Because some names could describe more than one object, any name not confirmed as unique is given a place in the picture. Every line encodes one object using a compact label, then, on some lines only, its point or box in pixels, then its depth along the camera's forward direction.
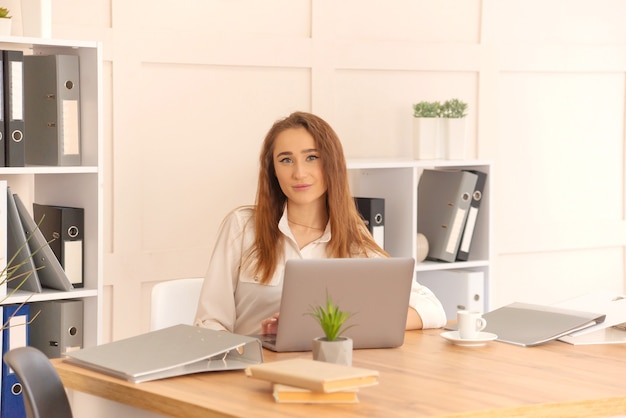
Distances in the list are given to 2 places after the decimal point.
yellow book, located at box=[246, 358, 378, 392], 2.00
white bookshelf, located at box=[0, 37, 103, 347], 3.39
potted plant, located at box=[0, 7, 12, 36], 3.30
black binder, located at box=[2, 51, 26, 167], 3.30
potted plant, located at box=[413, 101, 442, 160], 4.34
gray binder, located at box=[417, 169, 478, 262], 4.28
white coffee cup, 2.67
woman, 3.07
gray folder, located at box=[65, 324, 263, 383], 2.24
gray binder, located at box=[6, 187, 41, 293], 3.36
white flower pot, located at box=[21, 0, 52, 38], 3.42
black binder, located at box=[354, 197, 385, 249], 4.15
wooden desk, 2.01
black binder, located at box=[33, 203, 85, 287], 3.48
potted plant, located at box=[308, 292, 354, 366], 2.26
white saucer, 2.65
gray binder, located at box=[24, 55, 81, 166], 3.40
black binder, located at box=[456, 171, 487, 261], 4.33
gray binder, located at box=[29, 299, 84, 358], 3.47
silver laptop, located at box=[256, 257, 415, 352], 2.48
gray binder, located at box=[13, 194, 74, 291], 3.38
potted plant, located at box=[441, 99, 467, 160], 4.35
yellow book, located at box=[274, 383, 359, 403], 2.03
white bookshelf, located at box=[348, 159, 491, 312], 4.19
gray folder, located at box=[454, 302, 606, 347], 2.71
